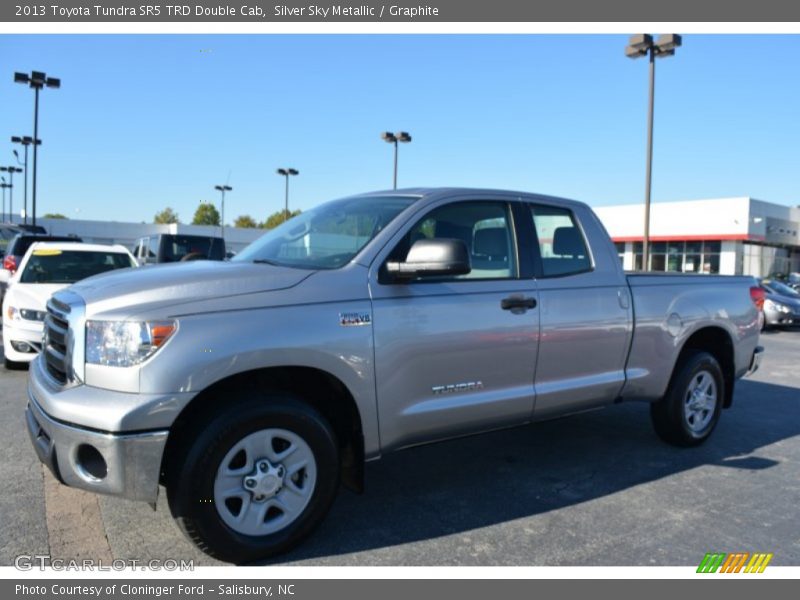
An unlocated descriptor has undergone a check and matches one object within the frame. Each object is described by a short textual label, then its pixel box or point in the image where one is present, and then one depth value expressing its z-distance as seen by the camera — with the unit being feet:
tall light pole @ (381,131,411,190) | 106.63
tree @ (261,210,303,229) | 333.09
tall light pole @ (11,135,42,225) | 127.68
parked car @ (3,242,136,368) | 24.12
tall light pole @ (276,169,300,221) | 143.64
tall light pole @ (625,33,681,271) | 59.31
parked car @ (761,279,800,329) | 53.62
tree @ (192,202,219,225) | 293.84
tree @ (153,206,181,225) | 352.49
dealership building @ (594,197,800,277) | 122.93
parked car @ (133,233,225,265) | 48.80
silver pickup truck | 9.59
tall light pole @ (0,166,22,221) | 181.66
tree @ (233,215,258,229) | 363.56
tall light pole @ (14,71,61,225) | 88.80
